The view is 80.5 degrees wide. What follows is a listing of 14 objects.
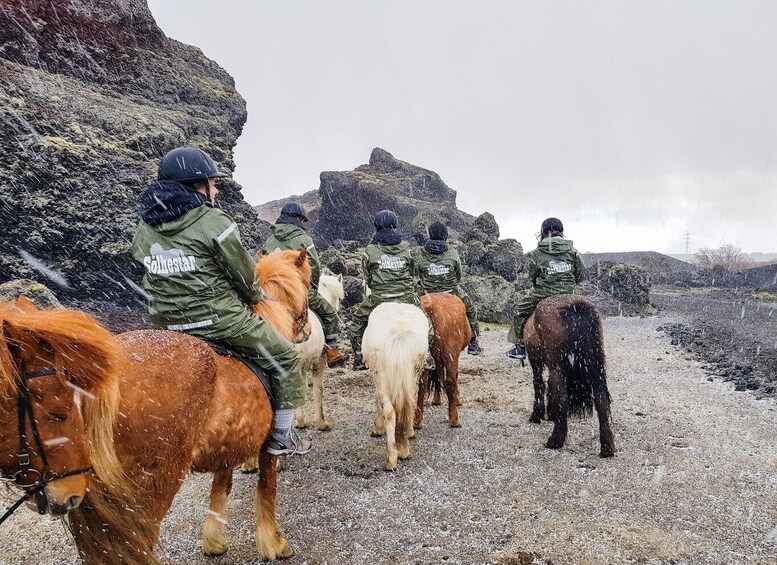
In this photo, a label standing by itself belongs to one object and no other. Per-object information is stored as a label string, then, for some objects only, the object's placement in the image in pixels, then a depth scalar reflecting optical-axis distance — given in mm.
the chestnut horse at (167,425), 1987
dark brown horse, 5457
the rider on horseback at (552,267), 6449
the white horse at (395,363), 5133
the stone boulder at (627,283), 23719
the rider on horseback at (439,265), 7324
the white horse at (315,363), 6164
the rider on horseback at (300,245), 6496
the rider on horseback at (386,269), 6320
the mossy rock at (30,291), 6543
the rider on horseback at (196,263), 2662
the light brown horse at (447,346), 6516
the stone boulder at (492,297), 18203
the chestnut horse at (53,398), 1594
